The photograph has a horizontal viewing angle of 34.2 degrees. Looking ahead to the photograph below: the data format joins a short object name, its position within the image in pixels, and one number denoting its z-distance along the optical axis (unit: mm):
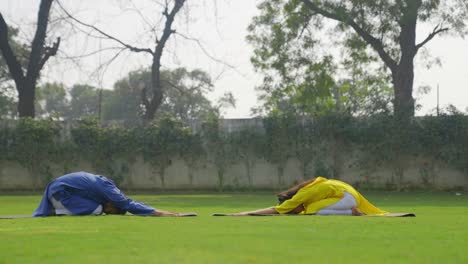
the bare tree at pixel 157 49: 29953
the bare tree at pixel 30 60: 29750
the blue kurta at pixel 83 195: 11719
